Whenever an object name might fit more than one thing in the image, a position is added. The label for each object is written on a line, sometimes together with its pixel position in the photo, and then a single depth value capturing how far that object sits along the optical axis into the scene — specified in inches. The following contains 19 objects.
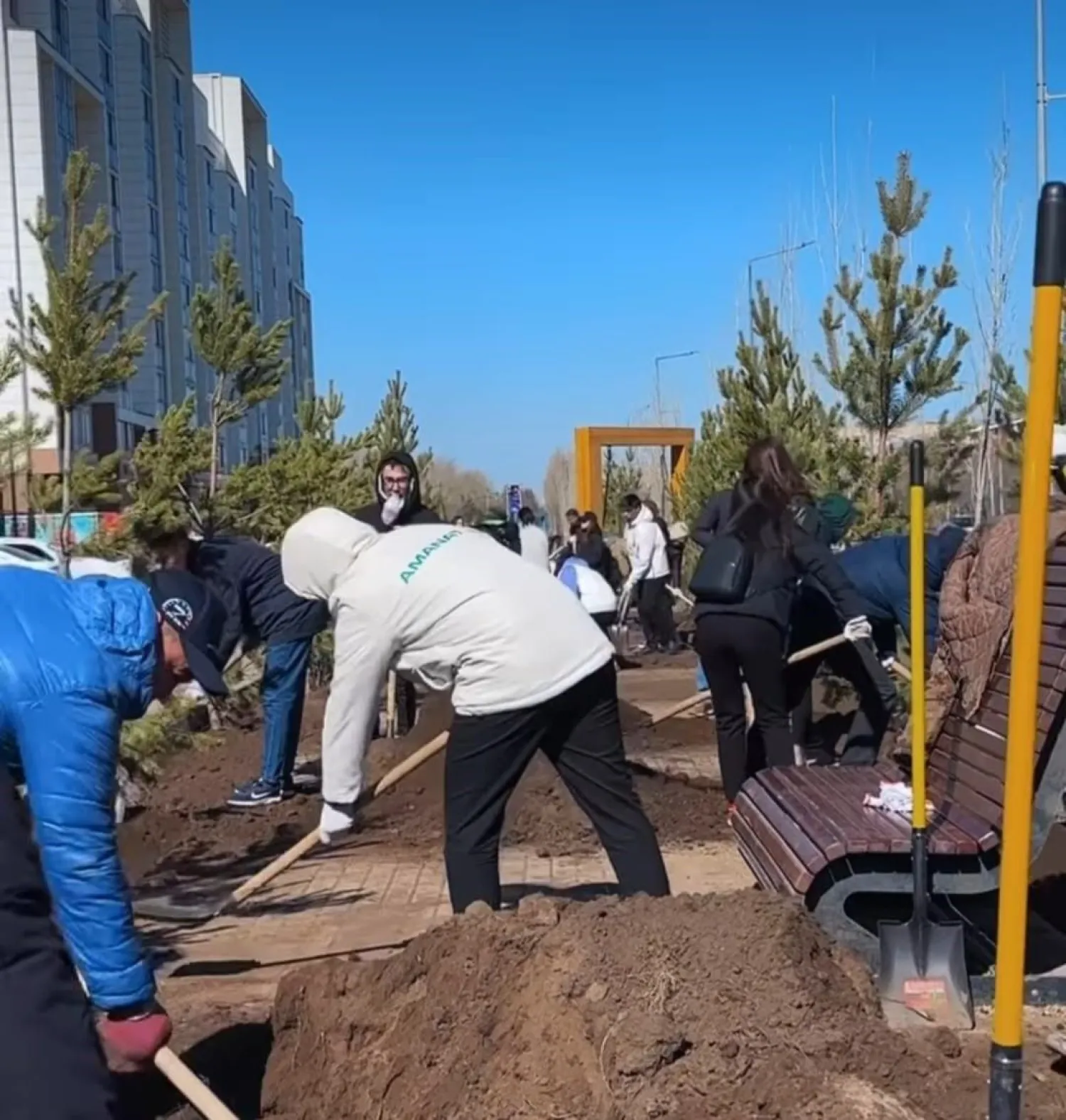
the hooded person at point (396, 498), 293.3
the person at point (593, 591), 423.8
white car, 365.6
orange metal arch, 836.3
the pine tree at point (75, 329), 292.0
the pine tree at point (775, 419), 403.5
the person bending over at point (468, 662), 152.3
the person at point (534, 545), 469.7
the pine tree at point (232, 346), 438.9
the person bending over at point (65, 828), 87.5
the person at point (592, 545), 642.2
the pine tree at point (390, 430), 484.4
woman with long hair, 226.4
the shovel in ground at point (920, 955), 149.3
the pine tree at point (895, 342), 407.2
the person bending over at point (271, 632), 274.5
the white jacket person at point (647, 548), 586.2
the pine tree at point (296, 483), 395.9
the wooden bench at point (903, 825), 154.3
